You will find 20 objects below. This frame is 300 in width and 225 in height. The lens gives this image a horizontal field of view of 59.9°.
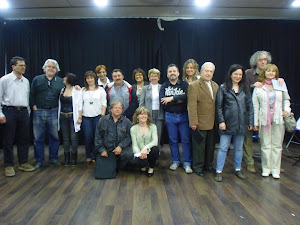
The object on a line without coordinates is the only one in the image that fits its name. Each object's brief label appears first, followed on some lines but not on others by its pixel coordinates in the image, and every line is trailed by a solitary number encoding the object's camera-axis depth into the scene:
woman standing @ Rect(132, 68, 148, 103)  4.05
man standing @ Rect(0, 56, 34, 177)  3.29
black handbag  3.17
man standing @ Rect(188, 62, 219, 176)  3.15
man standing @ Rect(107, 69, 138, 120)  3.80
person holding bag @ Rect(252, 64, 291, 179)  3.12
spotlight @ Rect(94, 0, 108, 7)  4.22
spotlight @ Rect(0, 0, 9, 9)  4.24
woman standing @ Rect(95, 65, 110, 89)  4.12
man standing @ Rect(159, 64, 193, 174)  3.36
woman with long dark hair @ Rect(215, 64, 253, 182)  3.04
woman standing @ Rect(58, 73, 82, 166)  3.65
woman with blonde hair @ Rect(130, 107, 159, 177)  3.22
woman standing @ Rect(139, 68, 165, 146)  3.67
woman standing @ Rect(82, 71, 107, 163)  3.70
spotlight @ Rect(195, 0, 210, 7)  4.28
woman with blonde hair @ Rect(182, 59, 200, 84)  3.53
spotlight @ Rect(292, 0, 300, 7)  4.26
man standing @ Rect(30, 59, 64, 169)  3.61
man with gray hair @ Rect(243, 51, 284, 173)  3.48
